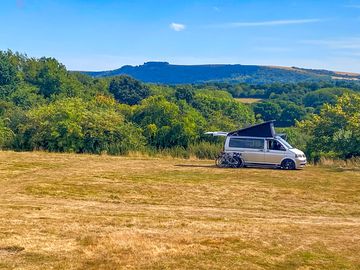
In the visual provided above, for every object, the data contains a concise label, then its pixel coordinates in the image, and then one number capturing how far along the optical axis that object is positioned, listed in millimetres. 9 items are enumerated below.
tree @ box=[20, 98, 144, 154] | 33625
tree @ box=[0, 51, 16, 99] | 68938
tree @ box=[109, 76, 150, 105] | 92062
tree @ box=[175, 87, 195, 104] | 80262
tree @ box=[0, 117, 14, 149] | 34844
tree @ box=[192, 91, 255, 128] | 77000
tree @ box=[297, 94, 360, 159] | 30125
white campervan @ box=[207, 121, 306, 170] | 24672
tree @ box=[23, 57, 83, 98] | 75188
